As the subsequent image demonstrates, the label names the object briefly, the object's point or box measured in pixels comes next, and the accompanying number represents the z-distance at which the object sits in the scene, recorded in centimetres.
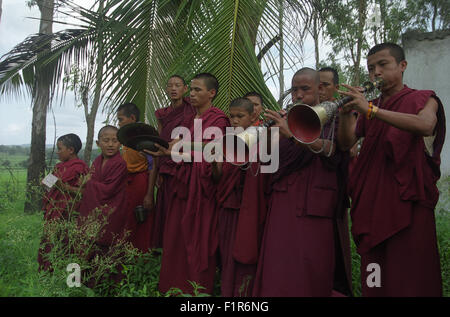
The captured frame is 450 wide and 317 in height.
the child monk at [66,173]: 367
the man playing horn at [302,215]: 249
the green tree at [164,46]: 414
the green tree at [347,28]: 1189
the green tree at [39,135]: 833
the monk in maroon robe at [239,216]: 287
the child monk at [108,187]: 361
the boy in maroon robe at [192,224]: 313
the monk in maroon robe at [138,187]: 403
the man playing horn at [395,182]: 233
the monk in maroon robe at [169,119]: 394
